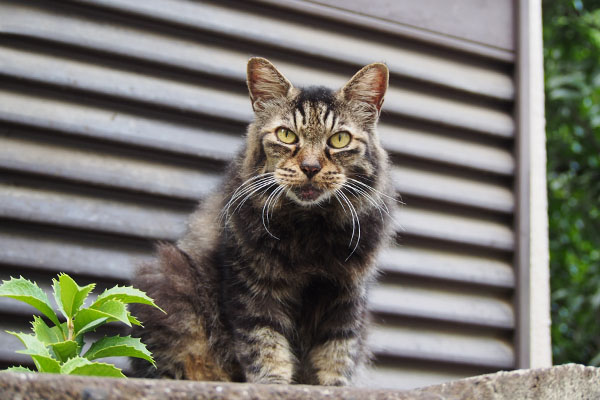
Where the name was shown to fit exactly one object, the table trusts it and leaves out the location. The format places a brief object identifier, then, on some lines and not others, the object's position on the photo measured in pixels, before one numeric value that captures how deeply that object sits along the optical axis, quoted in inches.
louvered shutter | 99.8
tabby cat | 83.9
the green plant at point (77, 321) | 53.7
